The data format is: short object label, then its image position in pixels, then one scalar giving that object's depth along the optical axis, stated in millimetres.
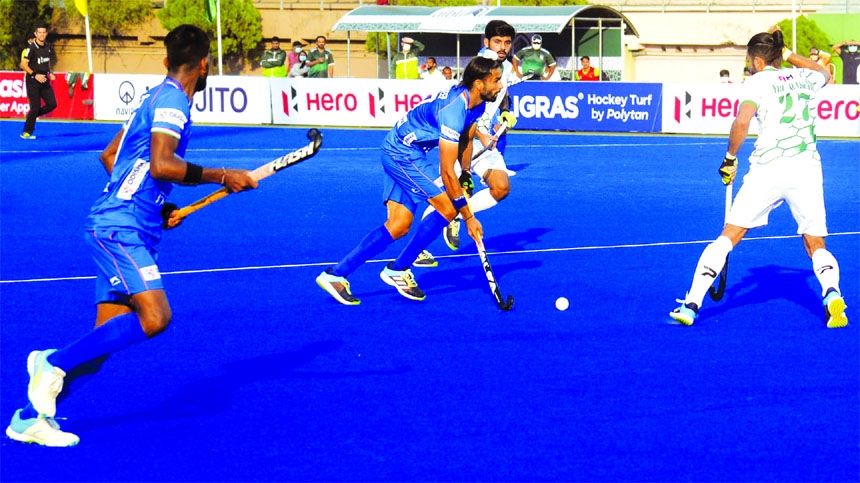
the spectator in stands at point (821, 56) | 25578
